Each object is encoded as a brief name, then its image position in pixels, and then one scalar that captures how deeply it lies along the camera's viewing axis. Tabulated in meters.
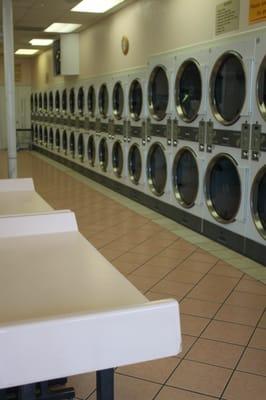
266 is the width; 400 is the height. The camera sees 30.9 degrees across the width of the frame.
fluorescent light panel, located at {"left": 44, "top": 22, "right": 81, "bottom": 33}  8.97
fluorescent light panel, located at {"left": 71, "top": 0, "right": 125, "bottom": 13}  7.02
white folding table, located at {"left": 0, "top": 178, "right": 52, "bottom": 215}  2.98
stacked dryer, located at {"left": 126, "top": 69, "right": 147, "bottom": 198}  6.55
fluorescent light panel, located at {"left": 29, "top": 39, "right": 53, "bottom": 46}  10.99
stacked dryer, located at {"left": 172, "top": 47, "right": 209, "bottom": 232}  4.94
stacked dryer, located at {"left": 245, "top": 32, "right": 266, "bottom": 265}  3.99
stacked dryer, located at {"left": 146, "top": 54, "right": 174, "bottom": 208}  5.71
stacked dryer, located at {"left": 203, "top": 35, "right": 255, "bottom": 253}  4.22
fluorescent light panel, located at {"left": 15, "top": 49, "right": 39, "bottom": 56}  13.01
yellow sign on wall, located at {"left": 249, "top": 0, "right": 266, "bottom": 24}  4.09
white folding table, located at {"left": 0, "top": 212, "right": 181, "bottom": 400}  1.16
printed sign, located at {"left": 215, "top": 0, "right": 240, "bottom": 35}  4.50
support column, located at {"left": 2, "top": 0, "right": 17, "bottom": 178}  5.46
